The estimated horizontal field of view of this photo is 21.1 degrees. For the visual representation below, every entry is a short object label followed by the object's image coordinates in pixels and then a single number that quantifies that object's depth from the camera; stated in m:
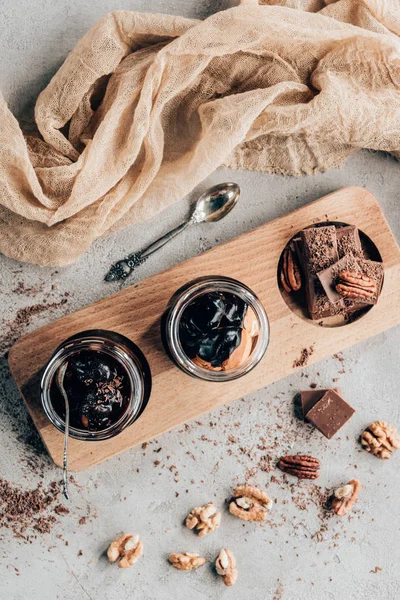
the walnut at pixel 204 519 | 0.80
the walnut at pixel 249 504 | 0.81
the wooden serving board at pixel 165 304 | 0.75
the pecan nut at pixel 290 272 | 0.77
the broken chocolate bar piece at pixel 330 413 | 0.80
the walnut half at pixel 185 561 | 0.80
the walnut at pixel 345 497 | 0.82
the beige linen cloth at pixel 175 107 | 0.75
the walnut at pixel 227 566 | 0.81
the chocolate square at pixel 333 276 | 0.75
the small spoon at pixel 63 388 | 0.70
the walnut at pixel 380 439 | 0.82
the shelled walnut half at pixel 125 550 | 0.80
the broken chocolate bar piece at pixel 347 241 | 0.76
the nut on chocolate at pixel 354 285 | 0.75
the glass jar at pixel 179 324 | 0.71
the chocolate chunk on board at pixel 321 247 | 0.76
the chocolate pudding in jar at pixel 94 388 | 0.69
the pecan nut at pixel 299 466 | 0.81
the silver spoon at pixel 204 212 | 0.79
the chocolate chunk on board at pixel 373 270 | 0.76
